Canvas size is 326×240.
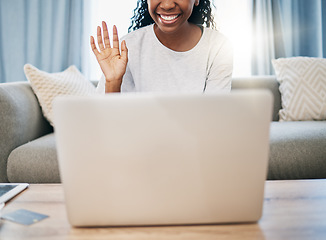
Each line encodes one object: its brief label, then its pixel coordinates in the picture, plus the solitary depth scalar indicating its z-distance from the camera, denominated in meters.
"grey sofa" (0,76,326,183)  1.56
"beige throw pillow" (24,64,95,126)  1.94
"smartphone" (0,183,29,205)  0.74
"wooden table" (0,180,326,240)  0.55
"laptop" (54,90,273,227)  0.51
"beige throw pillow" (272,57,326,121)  2.09
